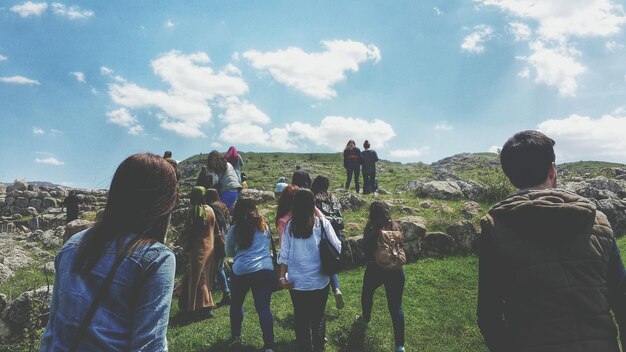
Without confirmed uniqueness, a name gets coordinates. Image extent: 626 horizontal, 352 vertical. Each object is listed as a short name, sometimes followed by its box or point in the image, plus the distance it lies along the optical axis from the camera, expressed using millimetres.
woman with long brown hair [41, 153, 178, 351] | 2074
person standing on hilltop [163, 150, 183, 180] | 12827
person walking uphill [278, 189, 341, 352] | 5422
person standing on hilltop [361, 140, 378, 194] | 18984
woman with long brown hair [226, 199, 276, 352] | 6059
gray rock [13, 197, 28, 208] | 28484
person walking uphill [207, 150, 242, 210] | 9766
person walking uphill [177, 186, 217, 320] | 7828
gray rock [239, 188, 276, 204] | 18022
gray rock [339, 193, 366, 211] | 15750
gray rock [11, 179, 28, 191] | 30062
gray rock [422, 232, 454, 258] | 12062
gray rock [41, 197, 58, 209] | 28672
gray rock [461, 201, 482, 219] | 14125
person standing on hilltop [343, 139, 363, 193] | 18766
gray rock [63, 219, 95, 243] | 14180
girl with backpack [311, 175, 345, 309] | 7145
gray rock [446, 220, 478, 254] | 12125
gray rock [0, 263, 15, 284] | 11383
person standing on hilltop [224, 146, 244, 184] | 11756
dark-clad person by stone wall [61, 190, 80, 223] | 19172
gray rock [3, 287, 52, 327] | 7723
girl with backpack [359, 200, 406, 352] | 6199
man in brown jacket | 2387
